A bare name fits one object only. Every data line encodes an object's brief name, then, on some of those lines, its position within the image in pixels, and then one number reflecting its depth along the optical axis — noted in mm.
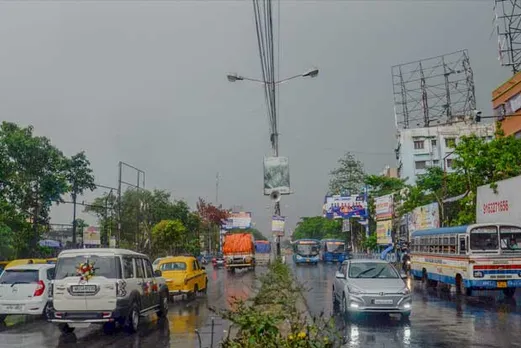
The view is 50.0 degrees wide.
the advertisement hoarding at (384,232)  51594
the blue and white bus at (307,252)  63562
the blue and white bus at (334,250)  66062
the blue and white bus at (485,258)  20781
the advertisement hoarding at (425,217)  38938
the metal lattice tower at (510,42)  42603
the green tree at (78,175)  32812
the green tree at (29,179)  30500
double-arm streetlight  20625
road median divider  5129
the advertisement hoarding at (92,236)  40250
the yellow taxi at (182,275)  21938
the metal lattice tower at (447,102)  69688
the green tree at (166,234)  50562
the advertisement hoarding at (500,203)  26547
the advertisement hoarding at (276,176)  19688
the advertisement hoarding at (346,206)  60375
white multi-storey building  75500
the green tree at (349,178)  80250
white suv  12711
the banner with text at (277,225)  24422
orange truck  50312
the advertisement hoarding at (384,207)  53406
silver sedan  14445
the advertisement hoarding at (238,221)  103250
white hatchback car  16016
